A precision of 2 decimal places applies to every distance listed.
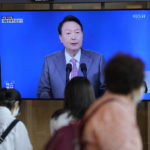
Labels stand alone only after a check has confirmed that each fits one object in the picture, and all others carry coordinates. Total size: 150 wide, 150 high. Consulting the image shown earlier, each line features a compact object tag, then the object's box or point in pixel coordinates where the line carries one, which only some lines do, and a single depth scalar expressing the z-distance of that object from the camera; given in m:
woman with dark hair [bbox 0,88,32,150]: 5.58
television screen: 8.27
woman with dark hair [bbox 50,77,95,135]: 4.27
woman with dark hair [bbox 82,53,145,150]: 2.70
